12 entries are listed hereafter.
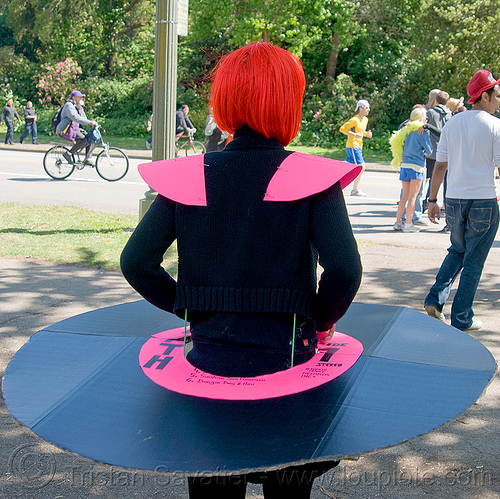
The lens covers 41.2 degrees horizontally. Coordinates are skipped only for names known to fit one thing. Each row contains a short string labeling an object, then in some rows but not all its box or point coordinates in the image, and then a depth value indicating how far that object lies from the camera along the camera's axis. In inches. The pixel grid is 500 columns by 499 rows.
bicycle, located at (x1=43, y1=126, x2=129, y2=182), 583.8
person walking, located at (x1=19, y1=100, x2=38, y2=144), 1024.2
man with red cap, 197.5
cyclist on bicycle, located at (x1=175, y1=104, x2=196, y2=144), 779.4
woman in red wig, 73.1
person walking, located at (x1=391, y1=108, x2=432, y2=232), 376.5
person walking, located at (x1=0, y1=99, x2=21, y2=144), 976.3
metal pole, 301.1
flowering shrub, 1288.1
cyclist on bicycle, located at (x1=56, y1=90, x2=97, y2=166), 546.6
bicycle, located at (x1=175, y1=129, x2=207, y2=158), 788.6
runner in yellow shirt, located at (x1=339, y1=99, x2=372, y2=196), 485.1
